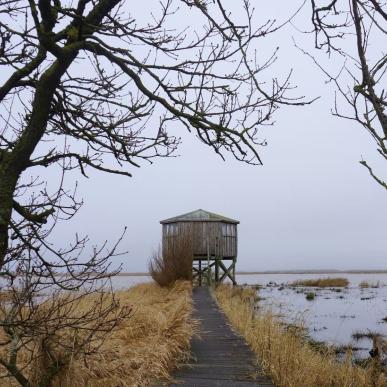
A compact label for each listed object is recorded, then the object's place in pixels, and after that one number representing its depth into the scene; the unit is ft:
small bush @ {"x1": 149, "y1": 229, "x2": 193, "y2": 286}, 68.18
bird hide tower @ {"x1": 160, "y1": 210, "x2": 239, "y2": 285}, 80.79
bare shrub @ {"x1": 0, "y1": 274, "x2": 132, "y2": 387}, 11.57
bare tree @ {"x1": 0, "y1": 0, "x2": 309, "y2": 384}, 11.04
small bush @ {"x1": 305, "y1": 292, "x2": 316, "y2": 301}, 92.30
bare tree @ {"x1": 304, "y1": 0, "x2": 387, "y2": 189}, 5.49
